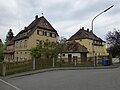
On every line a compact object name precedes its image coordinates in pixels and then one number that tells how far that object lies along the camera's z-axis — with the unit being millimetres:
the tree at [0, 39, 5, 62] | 31557
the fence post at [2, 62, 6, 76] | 9634
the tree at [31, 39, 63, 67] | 15624
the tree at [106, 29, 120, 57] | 22985
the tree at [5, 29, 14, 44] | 43457
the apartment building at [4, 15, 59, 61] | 19661
